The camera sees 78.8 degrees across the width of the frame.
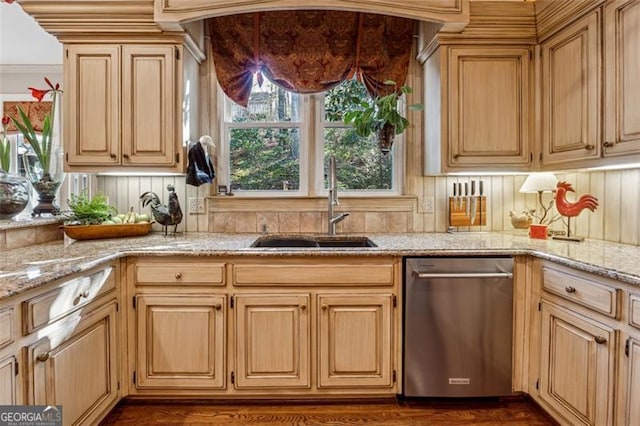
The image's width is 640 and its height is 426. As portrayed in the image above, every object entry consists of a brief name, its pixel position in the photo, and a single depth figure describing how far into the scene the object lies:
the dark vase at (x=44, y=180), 2.57
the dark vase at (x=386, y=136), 2.55
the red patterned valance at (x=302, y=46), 2.74
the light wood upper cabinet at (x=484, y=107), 2.51
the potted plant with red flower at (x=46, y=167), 2.54
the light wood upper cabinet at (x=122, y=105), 2.44
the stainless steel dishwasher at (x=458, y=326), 2.11
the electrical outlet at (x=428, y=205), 2.88
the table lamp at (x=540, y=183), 2.56
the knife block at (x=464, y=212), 2.81
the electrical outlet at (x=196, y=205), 2.85
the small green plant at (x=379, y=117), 2.49
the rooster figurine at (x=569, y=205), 2.29
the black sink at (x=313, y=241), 2.65
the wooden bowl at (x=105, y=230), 2.37
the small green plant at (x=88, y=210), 2.41
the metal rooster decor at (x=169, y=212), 2.56
